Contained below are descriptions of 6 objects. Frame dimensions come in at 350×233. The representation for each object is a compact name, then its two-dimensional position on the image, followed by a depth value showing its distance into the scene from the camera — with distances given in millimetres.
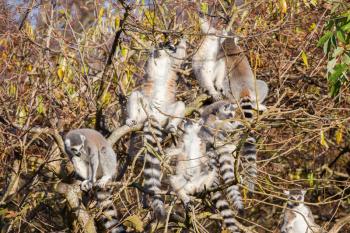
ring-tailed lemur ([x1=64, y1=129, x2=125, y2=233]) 11273
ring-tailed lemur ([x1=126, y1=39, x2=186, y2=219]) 12234
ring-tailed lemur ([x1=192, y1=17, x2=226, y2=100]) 14030
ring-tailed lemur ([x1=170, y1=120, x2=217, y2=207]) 11969
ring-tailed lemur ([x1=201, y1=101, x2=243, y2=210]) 10625
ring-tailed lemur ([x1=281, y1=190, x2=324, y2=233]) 14771
